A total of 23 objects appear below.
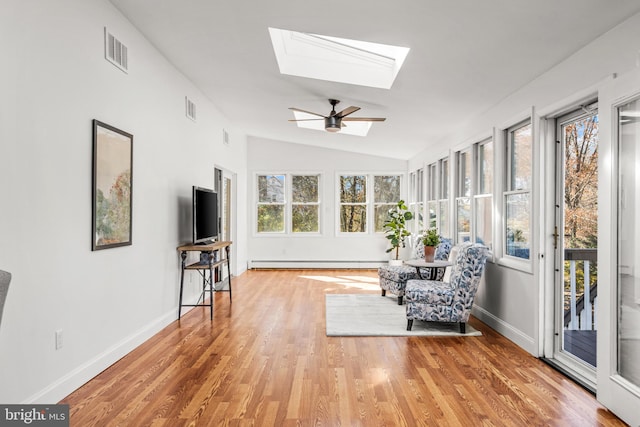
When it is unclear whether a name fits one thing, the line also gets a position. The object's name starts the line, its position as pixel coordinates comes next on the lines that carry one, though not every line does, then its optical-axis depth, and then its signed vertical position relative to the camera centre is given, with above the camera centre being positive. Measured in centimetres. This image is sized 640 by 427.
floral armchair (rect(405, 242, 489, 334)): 441 -79
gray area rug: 453 -118
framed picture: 334 +24
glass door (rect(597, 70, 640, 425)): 260 -21
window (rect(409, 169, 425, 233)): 854 +33
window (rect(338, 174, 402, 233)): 985 +40
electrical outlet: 288 -81
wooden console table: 502 -51
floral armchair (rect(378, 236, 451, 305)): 599 -78
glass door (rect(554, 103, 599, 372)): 363 +5
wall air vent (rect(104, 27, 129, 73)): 351 +136
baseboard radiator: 968 -105
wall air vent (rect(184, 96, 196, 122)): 543 +137
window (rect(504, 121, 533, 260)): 415 +24
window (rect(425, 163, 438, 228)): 756 +37
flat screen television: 518 +1
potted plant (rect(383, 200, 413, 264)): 880 -25
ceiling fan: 571 +128
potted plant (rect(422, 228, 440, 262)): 550 -37
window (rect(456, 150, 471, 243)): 582 +26
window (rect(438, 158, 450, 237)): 686 +29
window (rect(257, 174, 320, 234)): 982 +26
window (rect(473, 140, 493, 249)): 509 +26
